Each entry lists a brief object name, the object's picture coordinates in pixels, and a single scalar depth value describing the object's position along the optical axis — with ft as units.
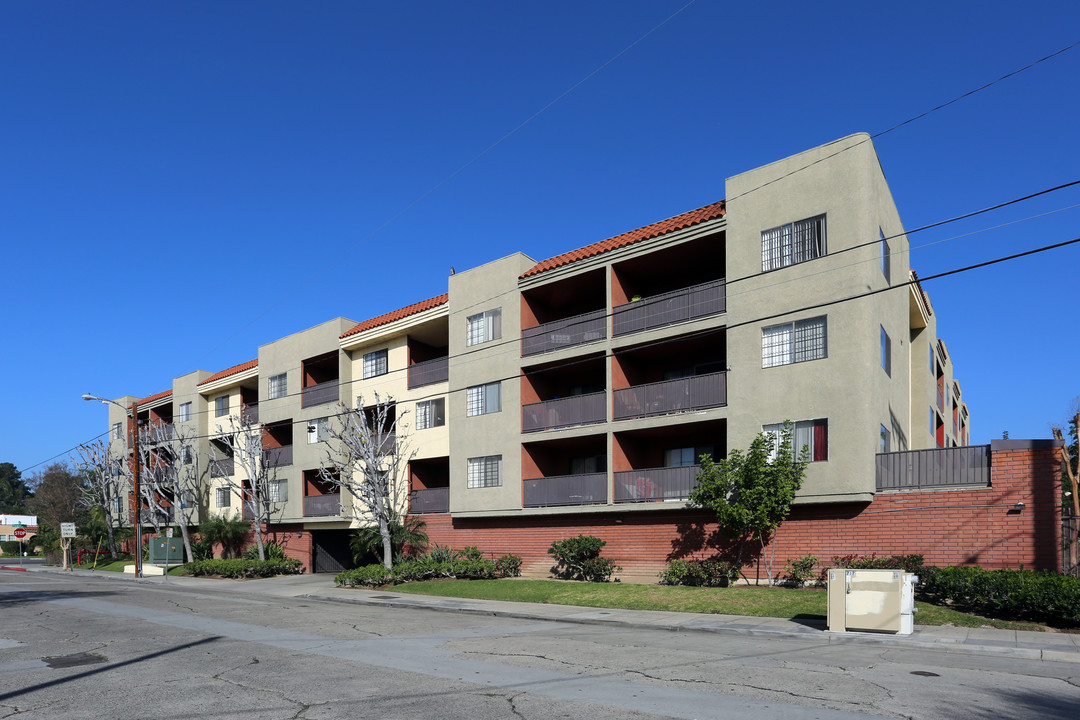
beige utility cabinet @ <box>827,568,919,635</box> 51.42
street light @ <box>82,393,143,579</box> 131.75
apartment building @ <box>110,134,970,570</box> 74.95
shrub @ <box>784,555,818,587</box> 73.61
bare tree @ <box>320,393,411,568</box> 106.22
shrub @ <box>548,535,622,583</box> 88.07
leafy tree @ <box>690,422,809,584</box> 72.64
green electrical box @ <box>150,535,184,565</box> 124.16
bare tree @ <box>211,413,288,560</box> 130.82
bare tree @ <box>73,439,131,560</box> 176.96
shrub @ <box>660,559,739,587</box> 78.18
